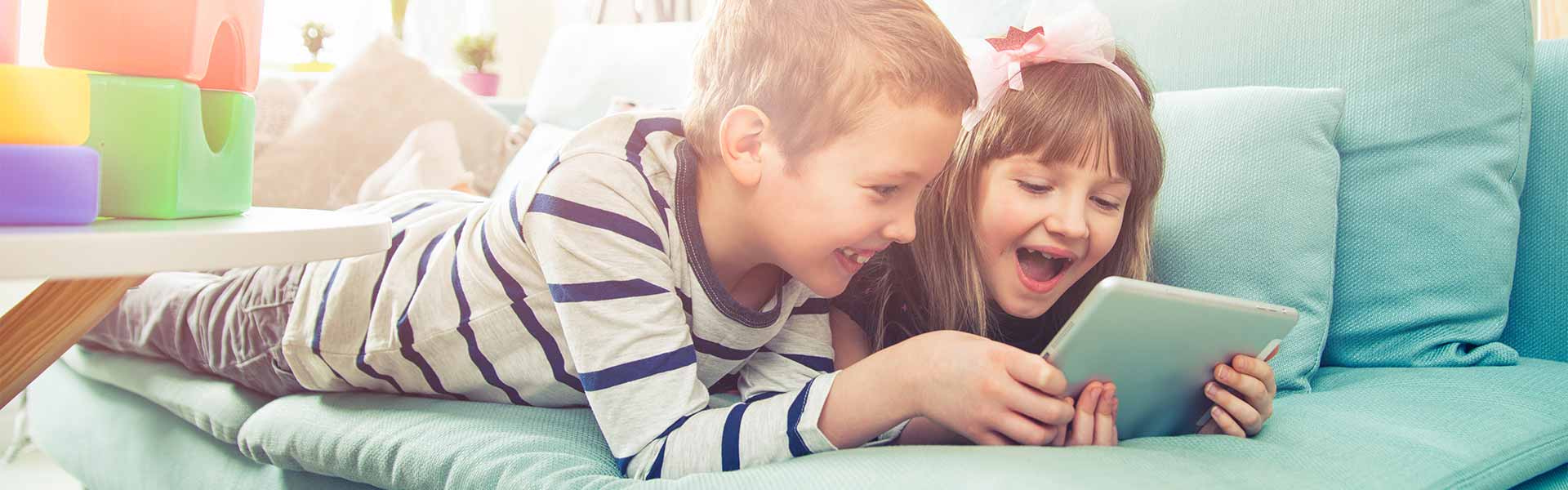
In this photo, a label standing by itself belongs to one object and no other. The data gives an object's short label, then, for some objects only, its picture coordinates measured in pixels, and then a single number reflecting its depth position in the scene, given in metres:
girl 1.02
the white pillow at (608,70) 1.87
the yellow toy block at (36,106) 0.60
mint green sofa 0.85
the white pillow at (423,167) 1.88
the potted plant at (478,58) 2.79
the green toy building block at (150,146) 0.69
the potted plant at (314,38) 2.71
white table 0.52
